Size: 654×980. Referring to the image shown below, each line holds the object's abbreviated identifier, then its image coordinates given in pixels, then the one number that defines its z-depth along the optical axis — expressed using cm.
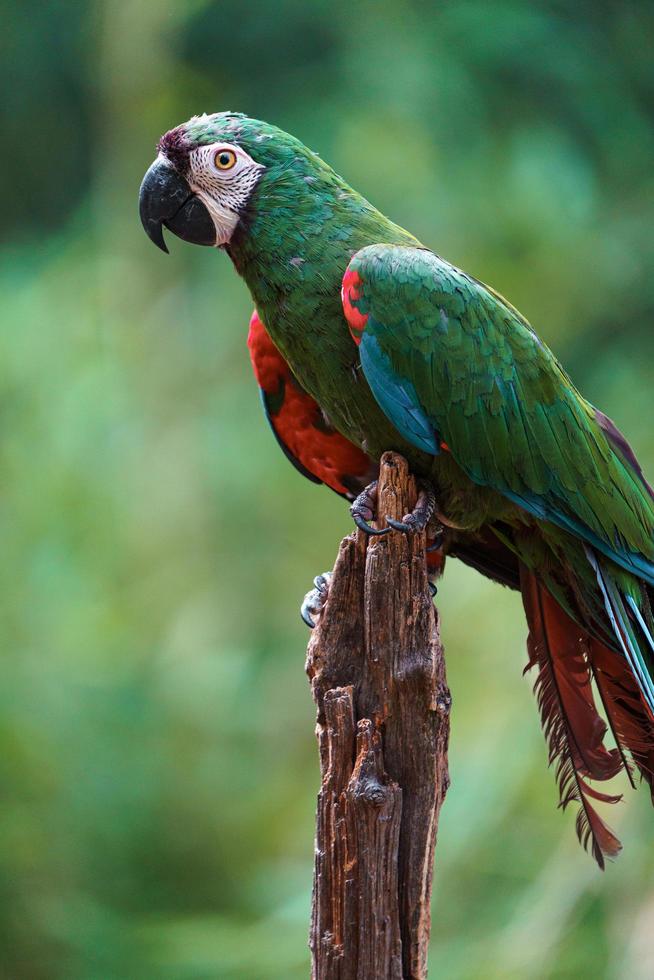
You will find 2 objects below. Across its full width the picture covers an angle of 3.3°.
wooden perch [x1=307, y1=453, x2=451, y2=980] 553
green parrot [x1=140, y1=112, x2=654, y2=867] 559
